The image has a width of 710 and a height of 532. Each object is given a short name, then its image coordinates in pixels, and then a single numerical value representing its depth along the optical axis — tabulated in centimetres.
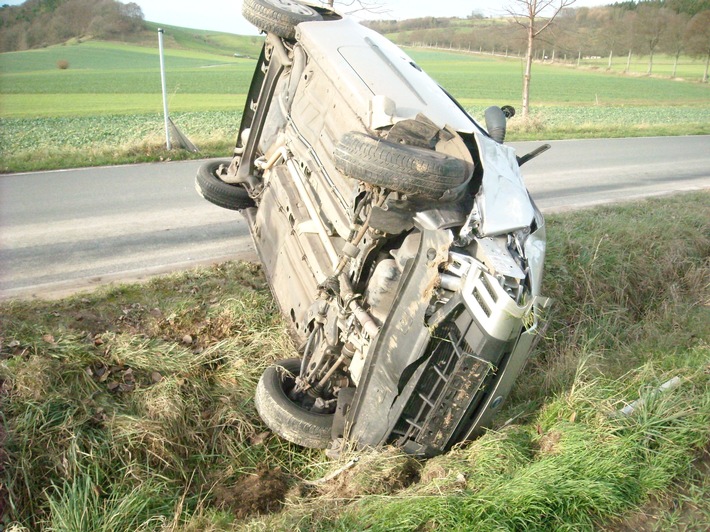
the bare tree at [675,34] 5294
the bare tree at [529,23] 1855
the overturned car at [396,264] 326
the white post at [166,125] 1144
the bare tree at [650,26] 5753
